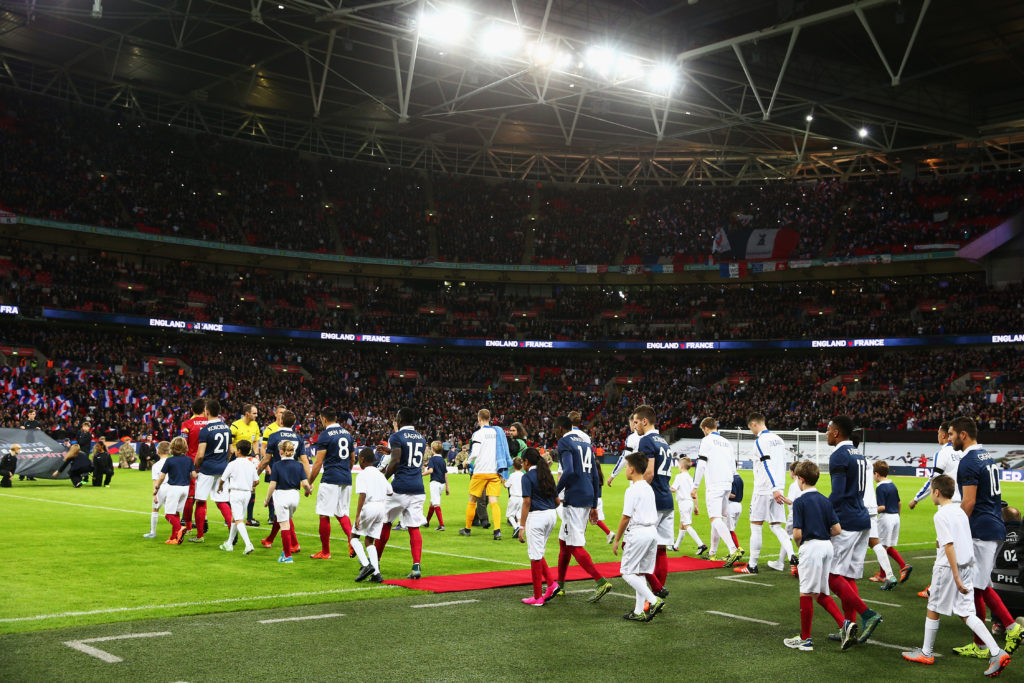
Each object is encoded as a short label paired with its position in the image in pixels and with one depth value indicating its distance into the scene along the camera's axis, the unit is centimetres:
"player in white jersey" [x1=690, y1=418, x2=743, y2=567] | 1375
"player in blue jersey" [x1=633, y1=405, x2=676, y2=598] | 1073
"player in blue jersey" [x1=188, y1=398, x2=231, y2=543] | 1422
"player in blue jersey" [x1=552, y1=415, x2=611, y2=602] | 1022
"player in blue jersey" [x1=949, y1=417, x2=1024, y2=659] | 824
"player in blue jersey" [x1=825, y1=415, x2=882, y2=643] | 882
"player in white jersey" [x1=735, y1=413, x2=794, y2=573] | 1286
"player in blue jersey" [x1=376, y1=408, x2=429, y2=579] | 1150
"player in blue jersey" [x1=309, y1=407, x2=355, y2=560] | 1260
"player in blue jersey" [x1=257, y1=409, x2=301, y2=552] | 1344
